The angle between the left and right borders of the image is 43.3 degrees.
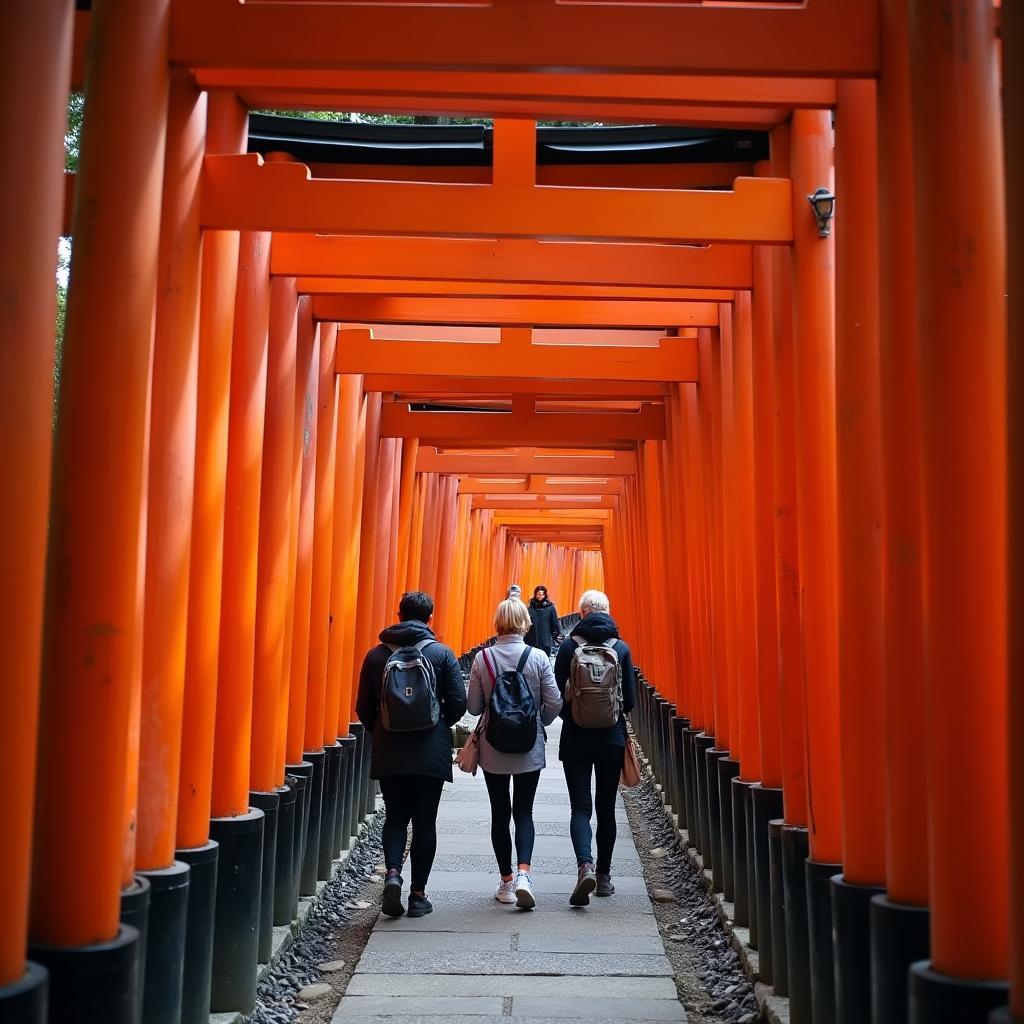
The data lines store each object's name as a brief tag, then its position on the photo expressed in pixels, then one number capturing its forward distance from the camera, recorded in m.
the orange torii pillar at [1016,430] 2.56
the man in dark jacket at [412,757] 6.61
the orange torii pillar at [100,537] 3.40
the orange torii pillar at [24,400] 2.86
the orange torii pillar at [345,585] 8.62
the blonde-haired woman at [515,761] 6.86
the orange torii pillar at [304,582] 7.02
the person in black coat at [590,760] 7.04
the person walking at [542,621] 18.80
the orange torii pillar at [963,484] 3.08
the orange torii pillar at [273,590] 6.08
